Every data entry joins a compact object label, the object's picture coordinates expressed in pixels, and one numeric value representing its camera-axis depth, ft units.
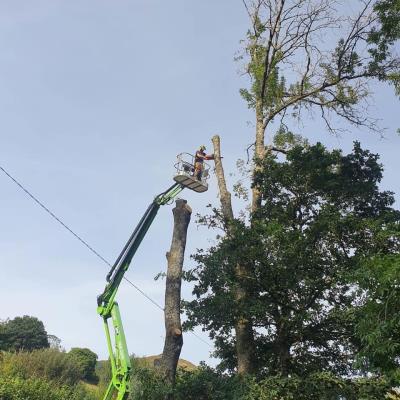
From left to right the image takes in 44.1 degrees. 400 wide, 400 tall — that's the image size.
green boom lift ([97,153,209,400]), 45.60
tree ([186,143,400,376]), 42.24
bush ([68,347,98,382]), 178.13
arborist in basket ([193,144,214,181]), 52.03
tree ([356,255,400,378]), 23.72
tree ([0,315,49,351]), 211.41
